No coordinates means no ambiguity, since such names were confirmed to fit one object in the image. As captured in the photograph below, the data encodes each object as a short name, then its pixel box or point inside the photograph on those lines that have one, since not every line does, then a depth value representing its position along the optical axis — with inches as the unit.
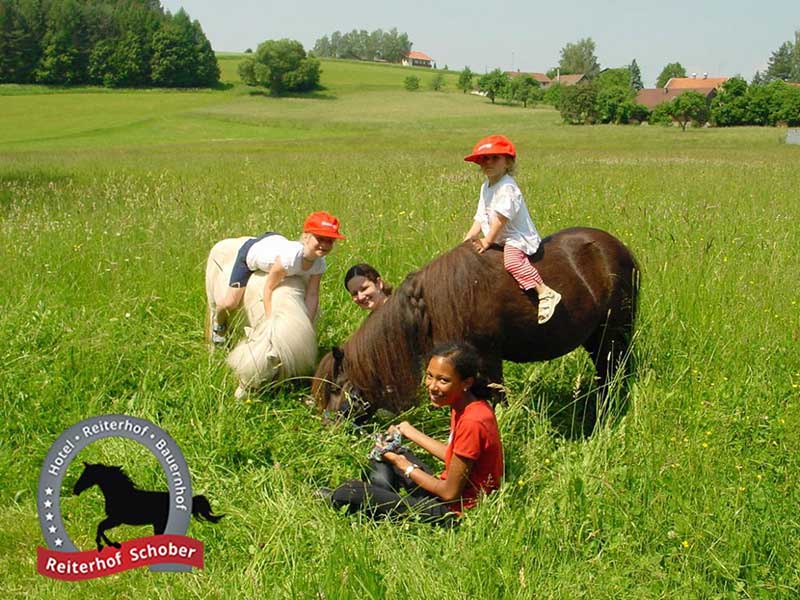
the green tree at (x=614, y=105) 2591.0
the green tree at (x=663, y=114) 2573.8
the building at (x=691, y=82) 4294.0
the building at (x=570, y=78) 4347.4
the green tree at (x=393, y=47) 6668.3
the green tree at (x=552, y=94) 3201.3
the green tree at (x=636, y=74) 5776.6
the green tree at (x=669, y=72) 5708.7
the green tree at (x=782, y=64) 5393.7
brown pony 161.8
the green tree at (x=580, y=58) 5152.6
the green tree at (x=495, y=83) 3380.9
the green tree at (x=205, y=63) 3277.6
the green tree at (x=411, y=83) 3656.5
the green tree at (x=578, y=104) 2475.4
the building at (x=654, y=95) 3492.1
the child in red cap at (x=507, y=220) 165.2
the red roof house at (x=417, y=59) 7081.7
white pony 168.6
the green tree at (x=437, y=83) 3868.1
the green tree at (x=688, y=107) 2514.8
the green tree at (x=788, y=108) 2544.3
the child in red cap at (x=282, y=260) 177.5
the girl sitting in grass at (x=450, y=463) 130.9
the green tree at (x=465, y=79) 3831.2
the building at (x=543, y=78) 4993.9
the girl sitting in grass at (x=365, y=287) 183.2
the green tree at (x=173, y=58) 3157.0
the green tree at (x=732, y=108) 2645.2
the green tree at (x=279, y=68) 3149.6
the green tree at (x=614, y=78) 3154.8
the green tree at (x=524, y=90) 3316.9
